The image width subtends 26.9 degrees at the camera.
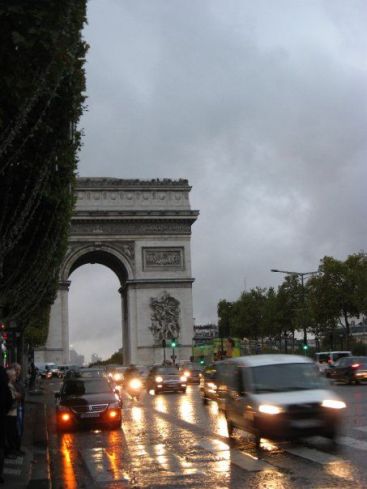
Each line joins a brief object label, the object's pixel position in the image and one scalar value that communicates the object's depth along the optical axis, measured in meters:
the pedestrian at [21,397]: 14.91
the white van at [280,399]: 13.41
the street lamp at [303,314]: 56.69
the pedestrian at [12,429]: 13.99
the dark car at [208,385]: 26.20
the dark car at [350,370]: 37.41
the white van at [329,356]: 52.79
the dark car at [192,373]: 51.81
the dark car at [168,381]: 38.47
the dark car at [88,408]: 19.38
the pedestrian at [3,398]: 10.70
